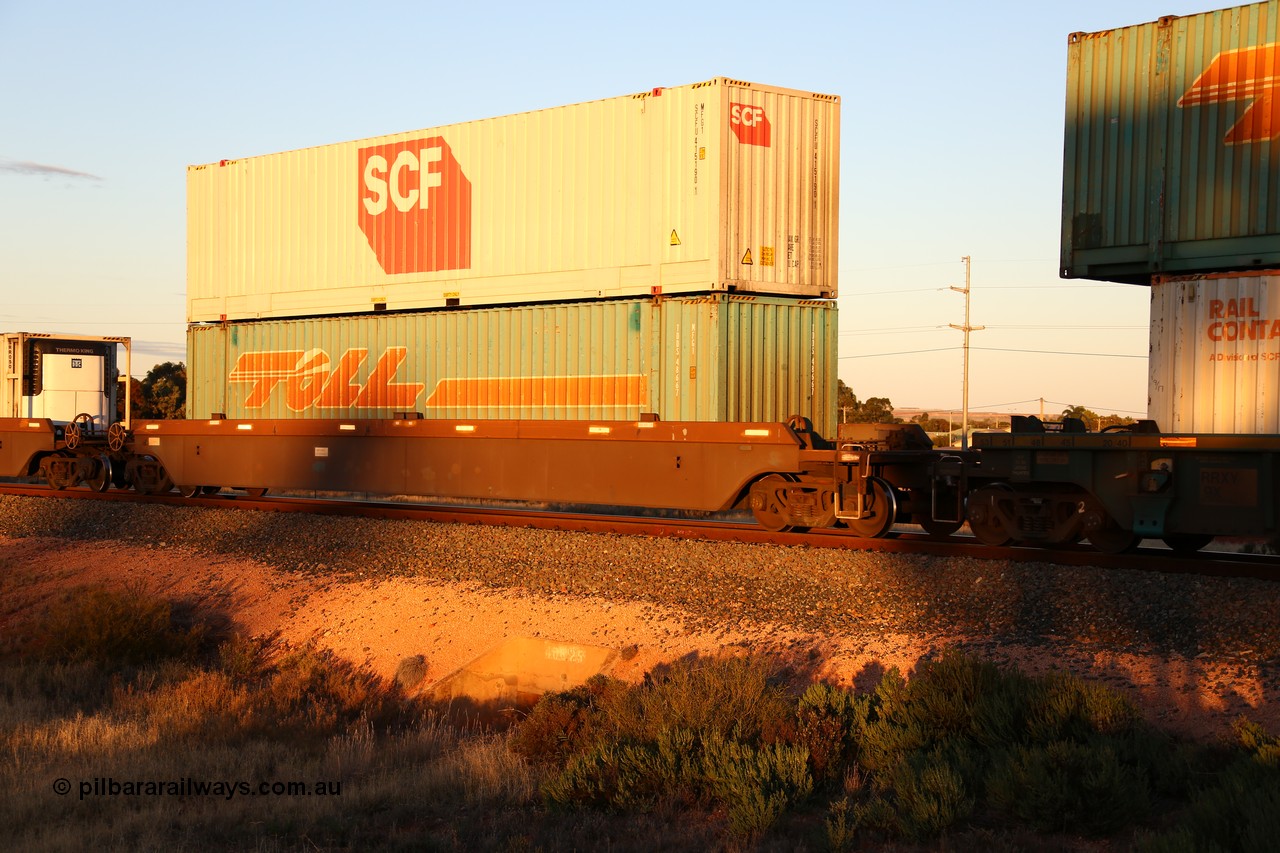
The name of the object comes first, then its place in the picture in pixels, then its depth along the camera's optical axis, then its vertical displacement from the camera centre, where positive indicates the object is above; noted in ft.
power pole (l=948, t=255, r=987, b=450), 165.30 +11.59
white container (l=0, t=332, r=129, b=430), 75.77 +1.03
